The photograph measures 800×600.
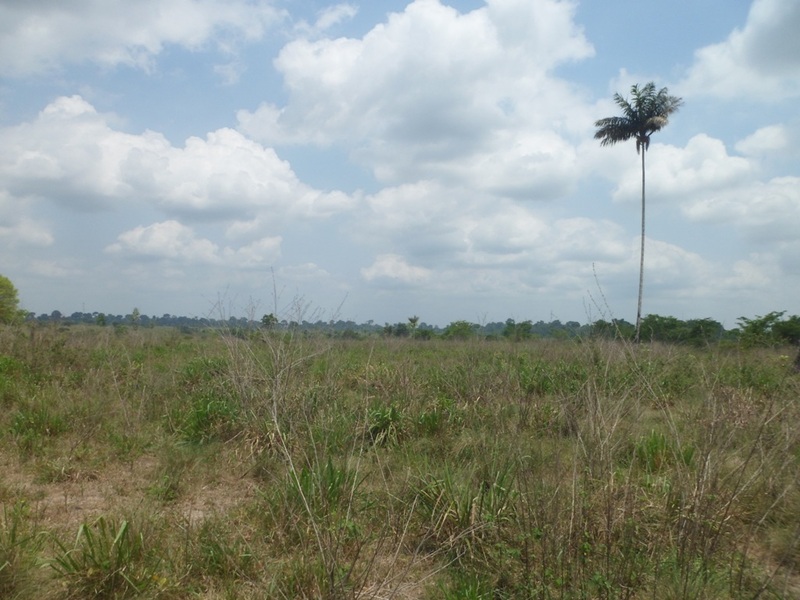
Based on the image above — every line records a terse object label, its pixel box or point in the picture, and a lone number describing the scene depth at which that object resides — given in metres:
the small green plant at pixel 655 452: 5.31
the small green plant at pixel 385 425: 6.42
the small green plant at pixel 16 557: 3.21
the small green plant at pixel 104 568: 3.29
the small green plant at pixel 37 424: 6.37
